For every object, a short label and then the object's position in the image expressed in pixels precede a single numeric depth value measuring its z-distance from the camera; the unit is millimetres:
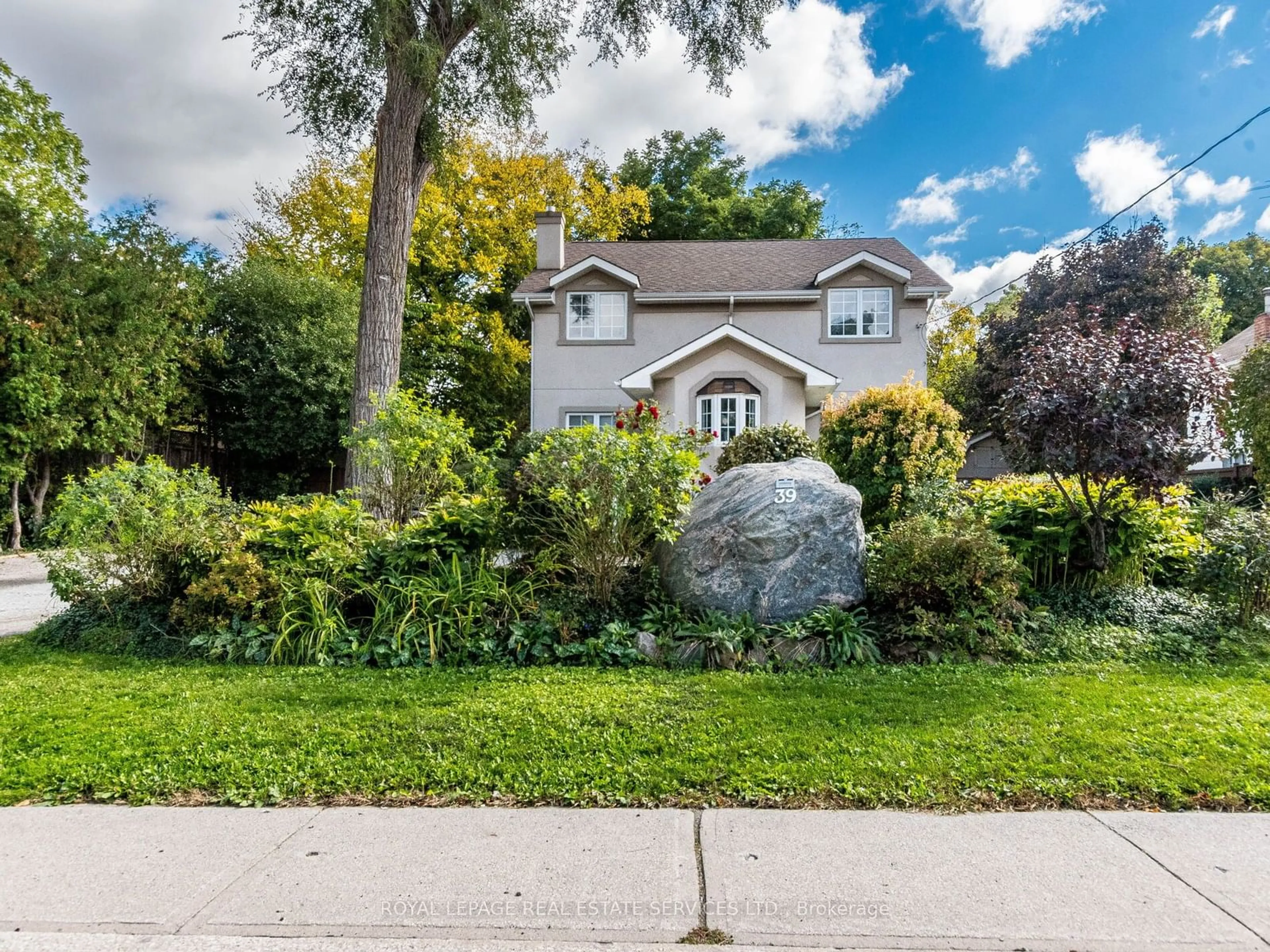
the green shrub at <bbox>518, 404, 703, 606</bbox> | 5469
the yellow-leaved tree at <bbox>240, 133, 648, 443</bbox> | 21844
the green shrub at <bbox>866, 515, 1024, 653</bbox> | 5145
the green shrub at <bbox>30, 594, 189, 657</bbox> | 5488
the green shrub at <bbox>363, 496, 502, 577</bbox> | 5777
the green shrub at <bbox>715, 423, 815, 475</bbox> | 9430
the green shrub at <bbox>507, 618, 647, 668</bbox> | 5035
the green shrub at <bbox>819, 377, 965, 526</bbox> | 8094
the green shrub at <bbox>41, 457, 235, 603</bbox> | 5719
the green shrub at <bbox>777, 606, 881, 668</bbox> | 5004
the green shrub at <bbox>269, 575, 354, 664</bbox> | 5219
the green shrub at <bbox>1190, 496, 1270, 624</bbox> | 5523
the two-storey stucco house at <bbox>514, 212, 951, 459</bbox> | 16797
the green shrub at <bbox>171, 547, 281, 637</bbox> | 5414
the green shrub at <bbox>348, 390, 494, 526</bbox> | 6629
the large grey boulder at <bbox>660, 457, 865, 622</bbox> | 5410
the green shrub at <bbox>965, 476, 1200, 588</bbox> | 6434
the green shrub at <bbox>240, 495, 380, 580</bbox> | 5691
